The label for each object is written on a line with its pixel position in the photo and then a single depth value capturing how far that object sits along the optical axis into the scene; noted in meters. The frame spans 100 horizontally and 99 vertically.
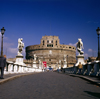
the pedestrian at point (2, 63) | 8.23
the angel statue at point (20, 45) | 18.15
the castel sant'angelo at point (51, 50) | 90.09
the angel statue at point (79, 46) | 16.71
